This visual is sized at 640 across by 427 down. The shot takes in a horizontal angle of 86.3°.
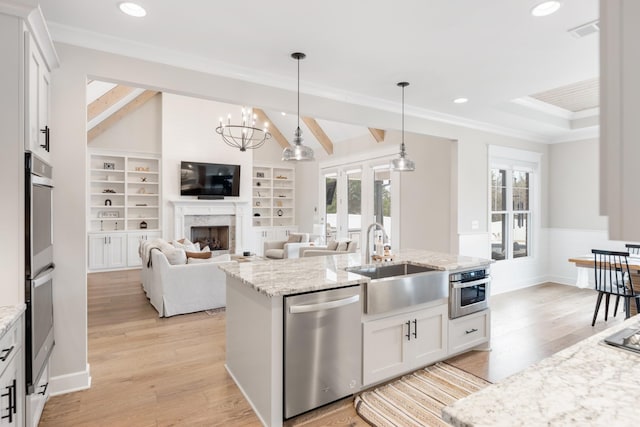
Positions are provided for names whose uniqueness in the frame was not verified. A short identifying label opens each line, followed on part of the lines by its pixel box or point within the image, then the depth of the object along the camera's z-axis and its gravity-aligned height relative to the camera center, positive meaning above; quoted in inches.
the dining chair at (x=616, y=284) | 143.6 -32.7
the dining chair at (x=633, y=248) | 172.2 -19.0
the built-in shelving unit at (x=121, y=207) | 292.0 +5.3
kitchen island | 82.6 -26.3
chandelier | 349.9 +85.0
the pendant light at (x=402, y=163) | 149.3 +21.4
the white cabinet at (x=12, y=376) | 58.5 -30.2
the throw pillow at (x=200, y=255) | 192.7 -24.1
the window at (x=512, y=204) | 227.0 +5.4
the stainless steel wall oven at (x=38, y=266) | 72.7 -12.6
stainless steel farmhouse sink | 95.8 -23.1
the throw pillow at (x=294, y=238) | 306.7 -23.3
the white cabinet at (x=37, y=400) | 75.2 -46.0
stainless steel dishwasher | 83.8 -35.0
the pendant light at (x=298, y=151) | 121.9 +22.0
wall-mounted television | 321.7 +31.8
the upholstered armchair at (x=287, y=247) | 264.2 -29.1
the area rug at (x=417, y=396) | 89.4 -53.8
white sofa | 171.2 -38.2
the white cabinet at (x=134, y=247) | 301.3 -30.5
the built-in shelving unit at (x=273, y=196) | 400.8 +19.1
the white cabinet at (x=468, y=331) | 118.6 -43.3
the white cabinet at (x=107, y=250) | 285.6 -32.3
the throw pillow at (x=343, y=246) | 227.3 -22.7
